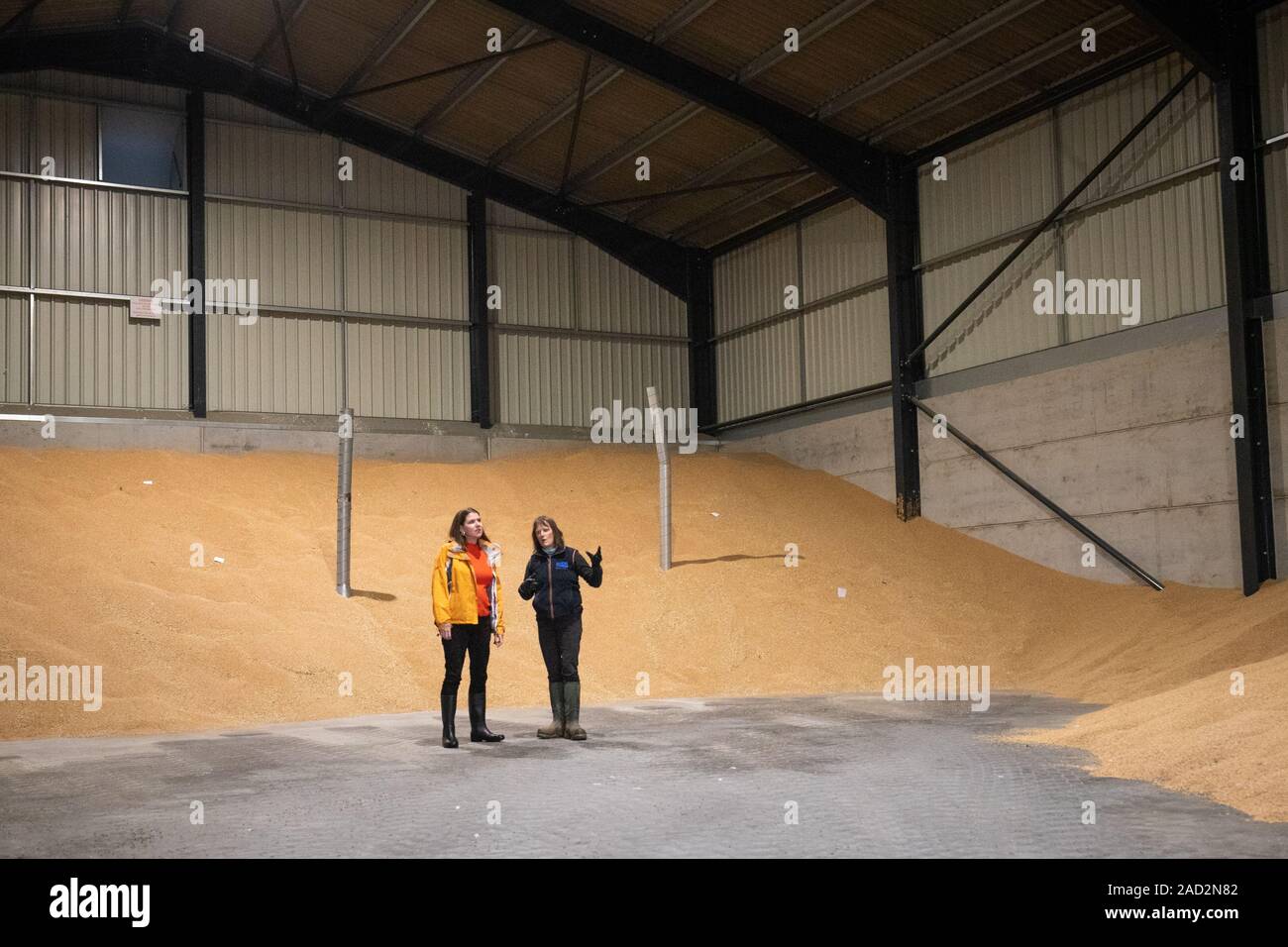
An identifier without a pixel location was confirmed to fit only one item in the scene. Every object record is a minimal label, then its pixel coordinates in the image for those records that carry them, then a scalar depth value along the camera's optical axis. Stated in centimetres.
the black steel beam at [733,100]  2056
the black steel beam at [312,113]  2416
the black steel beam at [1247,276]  1670
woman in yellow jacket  1071
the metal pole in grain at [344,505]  1727
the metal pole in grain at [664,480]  1986
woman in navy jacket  1106
